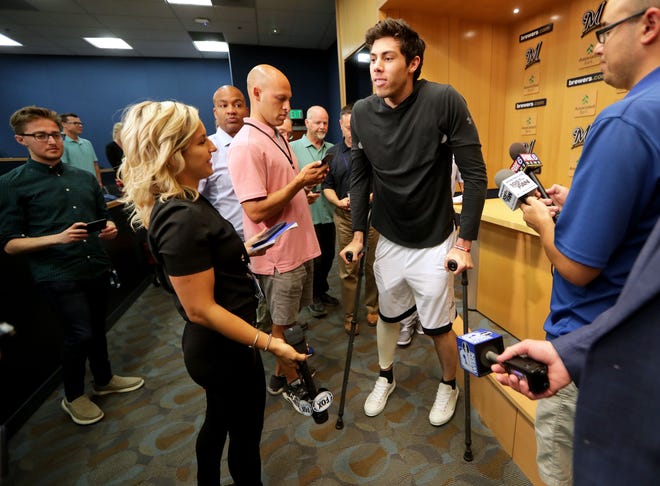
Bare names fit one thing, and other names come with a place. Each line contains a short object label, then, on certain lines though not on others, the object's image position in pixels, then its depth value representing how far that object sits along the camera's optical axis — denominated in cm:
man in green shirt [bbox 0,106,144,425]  173
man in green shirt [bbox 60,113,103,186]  435
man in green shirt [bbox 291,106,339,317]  296
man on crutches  146
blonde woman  93
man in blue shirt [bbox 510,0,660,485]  68
